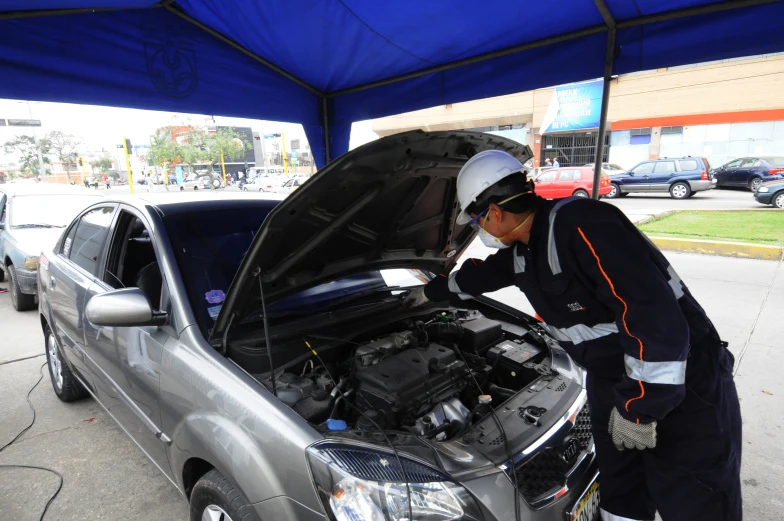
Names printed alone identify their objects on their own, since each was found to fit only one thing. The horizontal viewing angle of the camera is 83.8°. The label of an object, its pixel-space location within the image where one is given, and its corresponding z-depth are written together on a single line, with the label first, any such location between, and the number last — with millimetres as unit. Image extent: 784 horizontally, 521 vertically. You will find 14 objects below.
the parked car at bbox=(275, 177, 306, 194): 25969
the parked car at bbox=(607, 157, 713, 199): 16297
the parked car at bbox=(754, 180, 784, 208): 12359
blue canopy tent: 2471
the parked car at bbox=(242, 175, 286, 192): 31922
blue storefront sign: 25500
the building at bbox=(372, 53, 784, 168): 22984
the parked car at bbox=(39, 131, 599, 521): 1393
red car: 15516
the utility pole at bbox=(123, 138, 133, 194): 19250
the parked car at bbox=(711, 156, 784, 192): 17078
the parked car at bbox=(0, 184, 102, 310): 5547
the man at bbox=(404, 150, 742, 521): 1359
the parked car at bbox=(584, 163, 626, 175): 20053
